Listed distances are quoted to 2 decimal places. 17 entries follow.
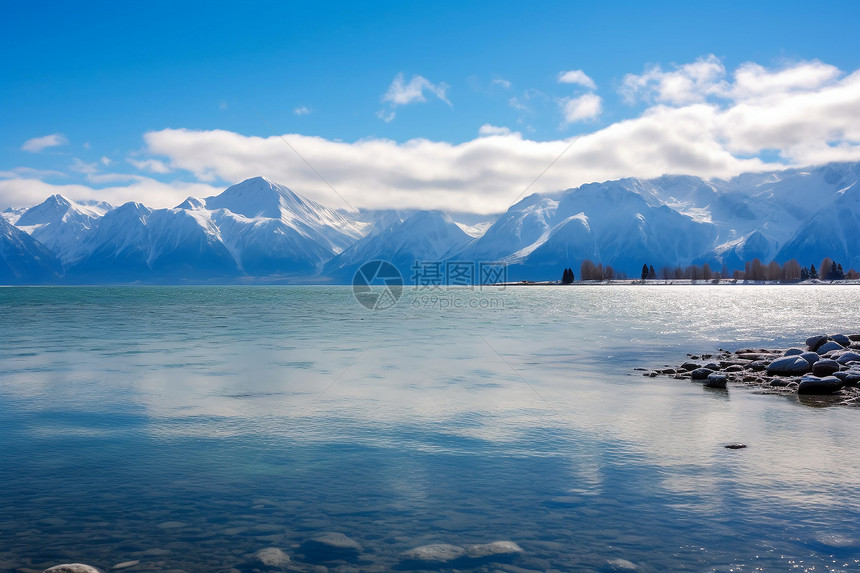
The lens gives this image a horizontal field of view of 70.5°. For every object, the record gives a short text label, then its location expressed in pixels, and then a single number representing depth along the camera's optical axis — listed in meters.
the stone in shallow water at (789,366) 31.39
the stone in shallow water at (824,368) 29.69
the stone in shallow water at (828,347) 37.97
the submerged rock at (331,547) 10.84
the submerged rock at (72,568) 9.93
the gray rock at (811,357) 31.97
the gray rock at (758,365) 33.50
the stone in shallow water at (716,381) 28.73
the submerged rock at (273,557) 10.52
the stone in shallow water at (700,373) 31.17
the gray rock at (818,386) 26.50
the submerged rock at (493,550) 10.83
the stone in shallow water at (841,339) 43.59
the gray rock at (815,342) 40.91
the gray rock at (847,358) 32.08
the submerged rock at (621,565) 10.35
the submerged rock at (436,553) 10.77
